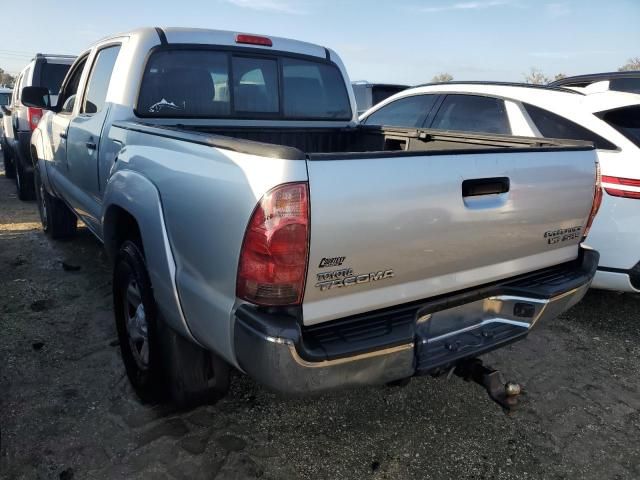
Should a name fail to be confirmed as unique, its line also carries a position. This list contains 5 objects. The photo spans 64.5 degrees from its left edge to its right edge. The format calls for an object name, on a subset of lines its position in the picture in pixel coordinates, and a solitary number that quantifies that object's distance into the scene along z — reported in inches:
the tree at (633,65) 1013.9
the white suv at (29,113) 274.7
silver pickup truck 67.2
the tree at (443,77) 1510.8
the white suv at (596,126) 137.6
